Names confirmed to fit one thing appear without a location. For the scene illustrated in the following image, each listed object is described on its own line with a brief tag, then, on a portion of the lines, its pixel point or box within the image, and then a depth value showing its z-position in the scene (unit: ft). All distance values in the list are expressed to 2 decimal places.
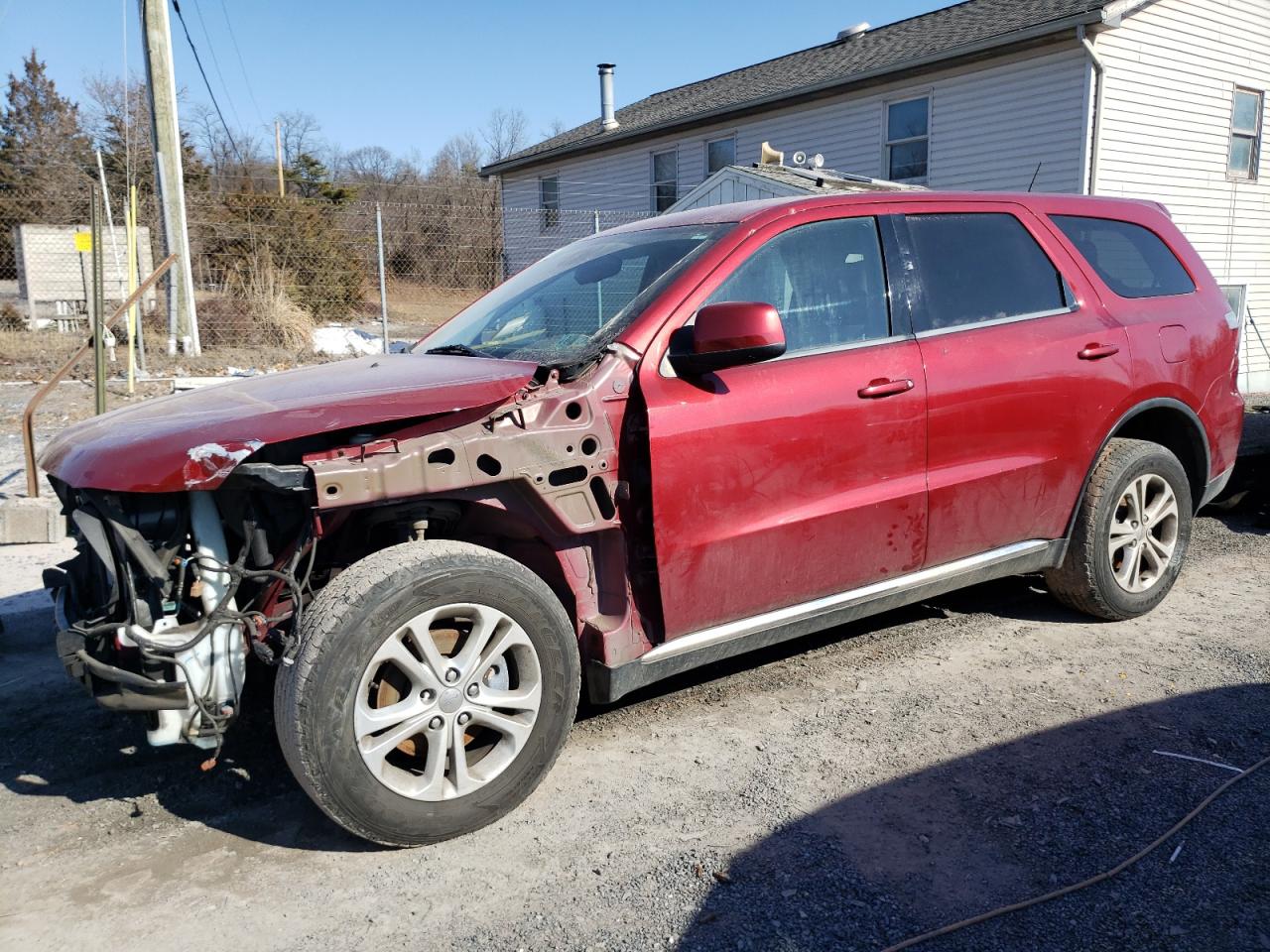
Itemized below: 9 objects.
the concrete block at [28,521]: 19.79
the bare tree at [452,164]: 166.91
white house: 41.81
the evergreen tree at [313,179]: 103.92
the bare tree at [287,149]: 150.71
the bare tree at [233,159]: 93.81
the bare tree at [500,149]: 181.68
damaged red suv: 8.96
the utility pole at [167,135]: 40.55
